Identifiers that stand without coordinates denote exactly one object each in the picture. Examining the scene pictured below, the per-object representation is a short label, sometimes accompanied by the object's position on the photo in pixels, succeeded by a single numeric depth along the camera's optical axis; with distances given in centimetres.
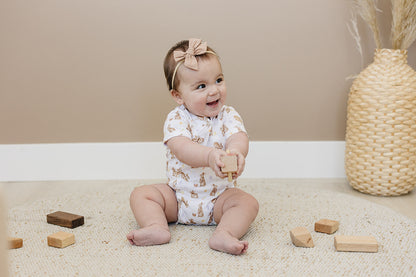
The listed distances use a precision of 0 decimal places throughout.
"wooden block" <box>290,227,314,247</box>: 122
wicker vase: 169
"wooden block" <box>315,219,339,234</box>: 132
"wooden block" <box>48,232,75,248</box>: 124
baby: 130
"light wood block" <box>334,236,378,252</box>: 119
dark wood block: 139
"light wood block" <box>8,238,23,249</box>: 123
